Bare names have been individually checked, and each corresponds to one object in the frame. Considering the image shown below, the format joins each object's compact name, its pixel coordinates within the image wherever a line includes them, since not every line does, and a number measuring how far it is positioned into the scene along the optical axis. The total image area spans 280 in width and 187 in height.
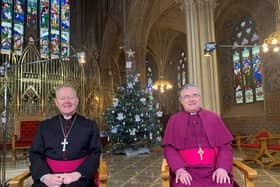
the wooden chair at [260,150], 5.08
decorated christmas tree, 7.62
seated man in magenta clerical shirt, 2.13
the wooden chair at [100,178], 1.95
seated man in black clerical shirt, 2.08
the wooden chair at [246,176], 1.98
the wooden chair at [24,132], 6.97
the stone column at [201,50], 7.04
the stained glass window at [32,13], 14.30
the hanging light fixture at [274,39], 4.89
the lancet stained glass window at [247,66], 10.61
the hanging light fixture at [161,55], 16.74
